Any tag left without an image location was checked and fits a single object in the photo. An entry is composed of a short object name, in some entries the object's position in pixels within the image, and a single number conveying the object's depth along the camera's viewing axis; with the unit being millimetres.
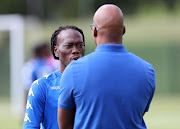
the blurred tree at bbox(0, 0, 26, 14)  73562
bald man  6715
